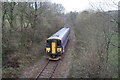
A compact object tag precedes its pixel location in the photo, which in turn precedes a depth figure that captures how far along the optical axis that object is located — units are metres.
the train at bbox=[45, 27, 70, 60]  16.75
